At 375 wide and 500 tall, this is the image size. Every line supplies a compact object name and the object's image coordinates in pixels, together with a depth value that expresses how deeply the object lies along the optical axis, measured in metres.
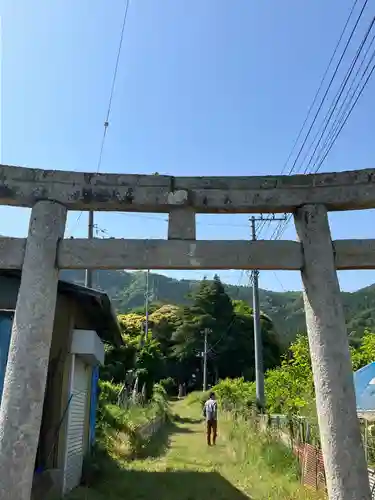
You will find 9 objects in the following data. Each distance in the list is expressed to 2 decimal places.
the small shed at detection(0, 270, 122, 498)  8.32
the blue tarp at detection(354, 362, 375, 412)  9.64
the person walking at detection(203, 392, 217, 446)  15.32
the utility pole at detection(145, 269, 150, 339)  35.08
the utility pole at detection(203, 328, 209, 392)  44.29
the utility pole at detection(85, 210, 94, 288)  19.00
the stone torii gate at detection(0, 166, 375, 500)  5.39
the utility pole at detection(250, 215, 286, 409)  19.78
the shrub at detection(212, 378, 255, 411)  20.94
